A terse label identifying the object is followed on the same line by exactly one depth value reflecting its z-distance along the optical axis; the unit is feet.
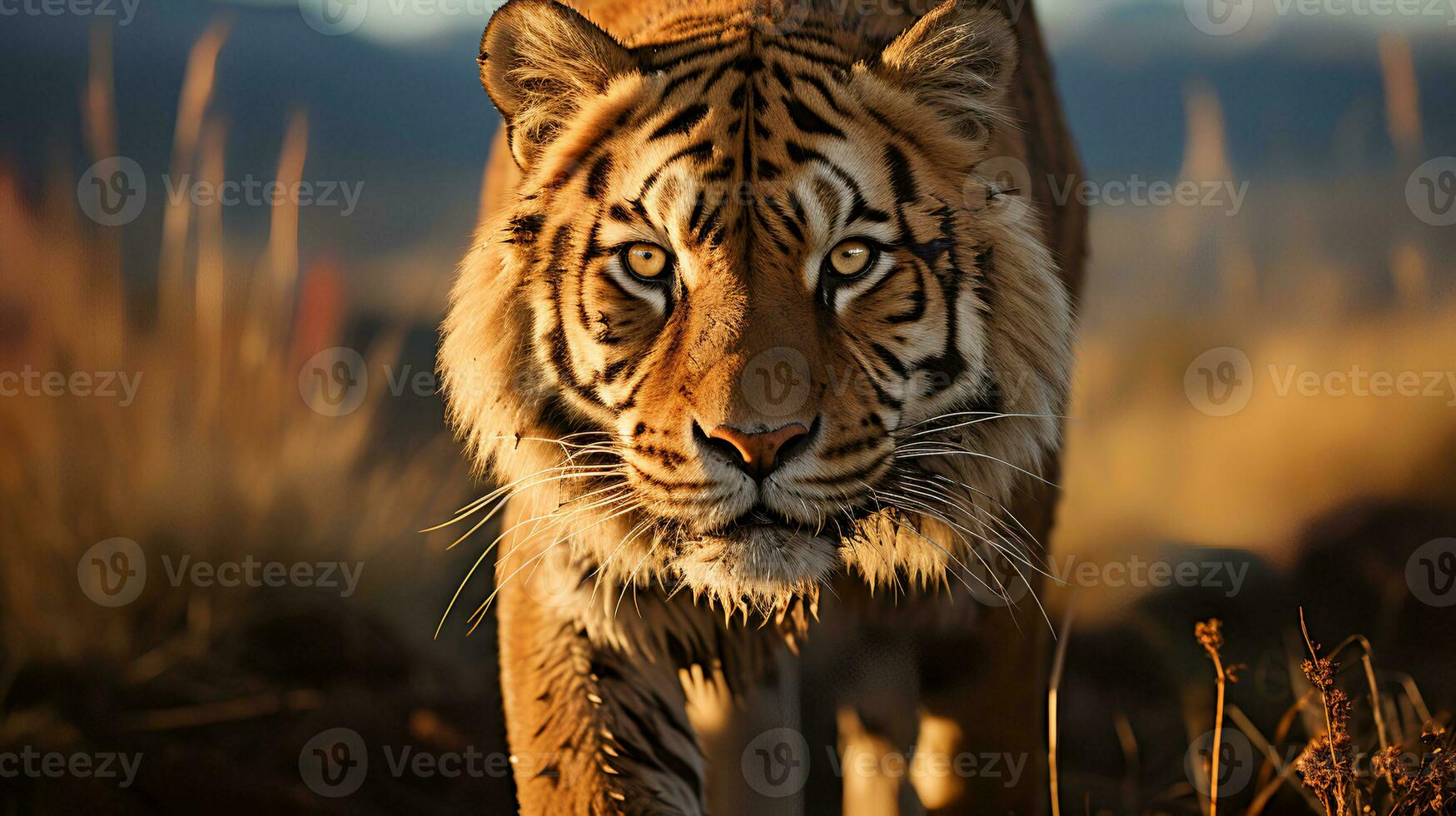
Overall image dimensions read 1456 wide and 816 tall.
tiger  10.89
